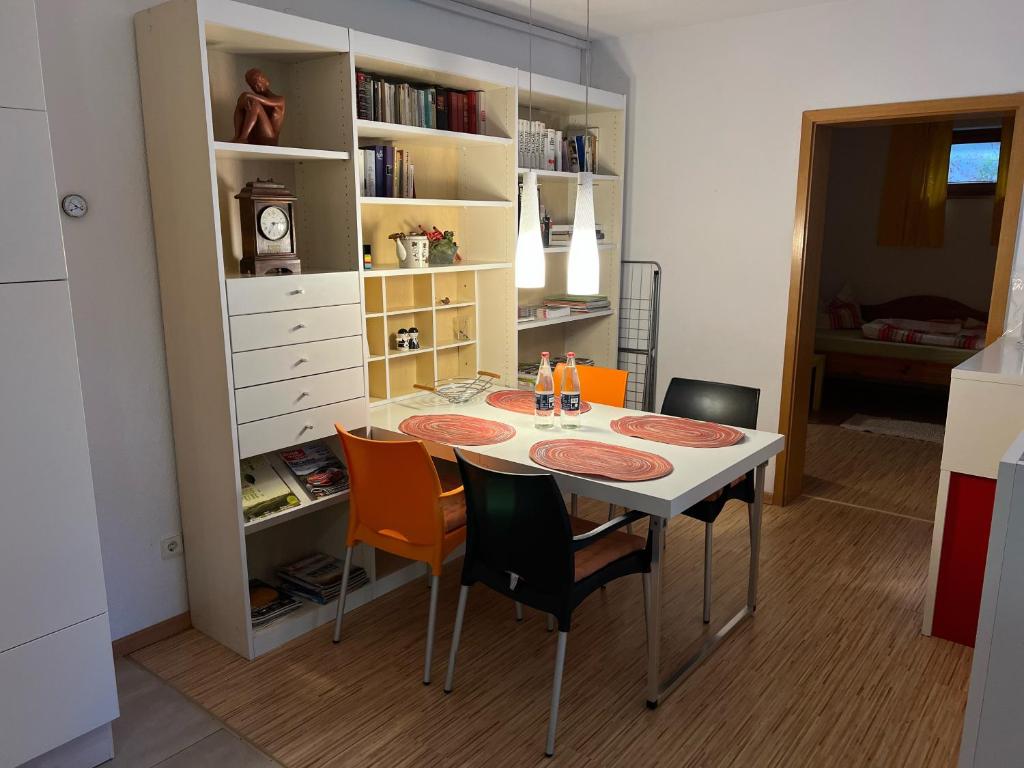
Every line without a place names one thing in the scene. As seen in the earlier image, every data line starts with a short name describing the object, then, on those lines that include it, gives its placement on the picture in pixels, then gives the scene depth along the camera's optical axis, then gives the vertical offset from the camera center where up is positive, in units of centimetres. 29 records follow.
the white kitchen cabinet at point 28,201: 195 +8
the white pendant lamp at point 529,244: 284 -3
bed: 631 -96
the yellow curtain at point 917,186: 702 +46
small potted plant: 356 -6
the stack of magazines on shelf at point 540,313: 411 -41
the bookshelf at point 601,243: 450 -2
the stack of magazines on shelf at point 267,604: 294 -141
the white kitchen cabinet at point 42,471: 201 -63
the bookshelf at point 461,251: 344 -8
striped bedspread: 631 -80
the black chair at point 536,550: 222 -95
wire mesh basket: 351 -70
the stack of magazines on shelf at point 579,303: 437 -38
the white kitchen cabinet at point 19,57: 190 +43
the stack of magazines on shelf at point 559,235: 422 +0
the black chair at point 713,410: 304 -73
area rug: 572 -144
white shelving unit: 257 -14
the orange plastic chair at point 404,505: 254 -91
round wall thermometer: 251 +9
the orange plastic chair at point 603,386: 358 -69
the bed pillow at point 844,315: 719 -73
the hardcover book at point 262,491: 284 -96
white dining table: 235 -75
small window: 684 +64
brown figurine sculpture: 270 +42
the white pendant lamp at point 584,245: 272 -3
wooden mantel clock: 277 +2
